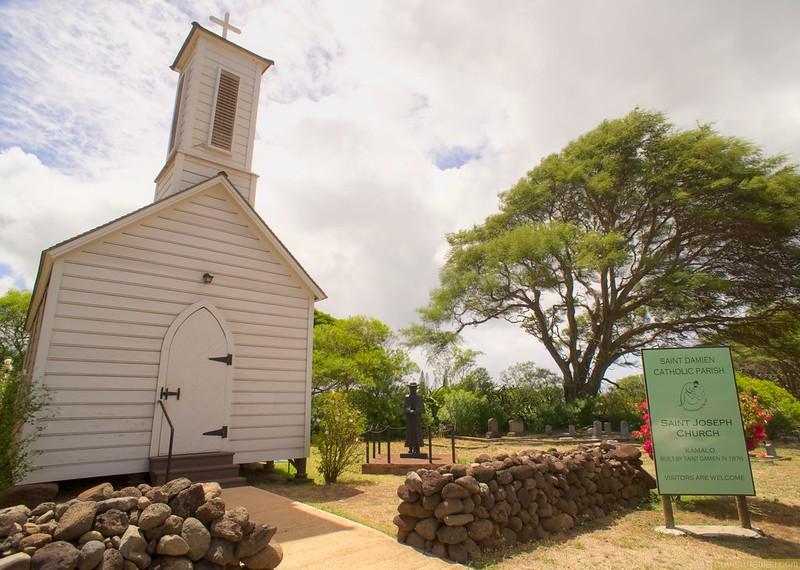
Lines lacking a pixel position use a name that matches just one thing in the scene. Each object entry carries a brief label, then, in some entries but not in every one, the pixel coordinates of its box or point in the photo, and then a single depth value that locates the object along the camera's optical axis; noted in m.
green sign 6.79
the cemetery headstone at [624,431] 17.61
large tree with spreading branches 21.02
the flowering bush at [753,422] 8.30
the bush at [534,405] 22.08
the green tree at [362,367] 19.20
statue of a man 11.13
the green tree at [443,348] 26.88
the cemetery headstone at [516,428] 20.76
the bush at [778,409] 17.98
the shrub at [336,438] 9.16
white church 7.45
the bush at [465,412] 20.42
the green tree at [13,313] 27.47
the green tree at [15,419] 6.11
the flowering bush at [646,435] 8.70
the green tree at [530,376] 25.83
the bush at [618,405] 21.69
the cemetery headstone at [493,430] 19.53
